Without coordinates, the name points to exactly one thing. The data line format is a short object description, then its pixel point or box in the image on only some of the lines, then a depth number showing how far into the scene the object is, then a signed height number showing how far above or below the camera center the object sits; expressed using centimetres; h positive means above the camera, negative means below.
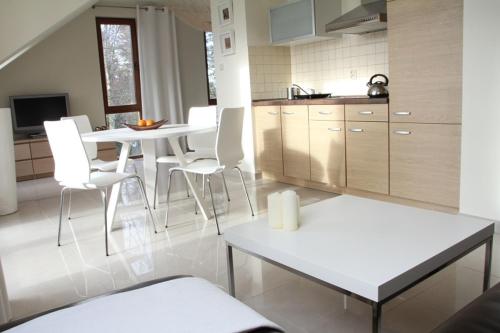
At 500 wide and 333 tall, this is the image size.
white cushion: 96 -49
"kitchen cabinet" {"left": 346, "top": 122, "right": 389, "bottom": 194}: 345 -51
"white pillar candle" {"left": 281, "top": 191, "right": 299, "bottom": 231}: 176 -46
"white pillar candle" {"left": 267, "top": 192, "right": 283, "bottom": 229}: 181 -46
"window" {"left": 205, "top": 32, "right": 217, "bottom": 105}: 752 +58
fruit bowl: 353 -18
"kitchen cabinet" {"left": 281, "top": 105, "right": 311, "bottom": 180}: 420 -43
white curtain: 674 +58
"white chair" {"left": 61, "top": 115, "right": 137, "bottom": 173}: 370 -37
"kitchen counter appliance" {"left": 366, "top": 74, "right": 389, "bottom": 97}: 349 +2
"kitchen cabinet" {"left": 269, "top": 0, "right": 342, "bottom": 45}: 424 +78
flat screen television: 585 -1
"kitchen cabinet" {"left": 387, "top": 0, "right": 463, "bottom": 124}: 290 +21
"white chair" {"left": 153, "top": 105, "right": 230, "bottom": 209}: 381 -38
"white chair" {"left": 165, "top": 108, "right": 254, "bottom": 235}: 316 -35
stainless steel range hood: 353 +61
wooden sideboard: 564 -64
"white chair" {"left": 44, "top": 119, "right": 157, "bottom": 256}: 276 -34
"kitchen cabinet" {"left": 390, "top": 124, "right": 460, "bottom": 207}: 300 -52
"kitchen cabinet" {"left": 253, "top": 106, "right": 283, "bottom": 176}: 455 -44
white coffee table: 133 -54
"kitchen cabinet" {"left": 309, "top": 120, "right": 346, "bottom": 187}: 384 -51
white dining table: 305 -33
